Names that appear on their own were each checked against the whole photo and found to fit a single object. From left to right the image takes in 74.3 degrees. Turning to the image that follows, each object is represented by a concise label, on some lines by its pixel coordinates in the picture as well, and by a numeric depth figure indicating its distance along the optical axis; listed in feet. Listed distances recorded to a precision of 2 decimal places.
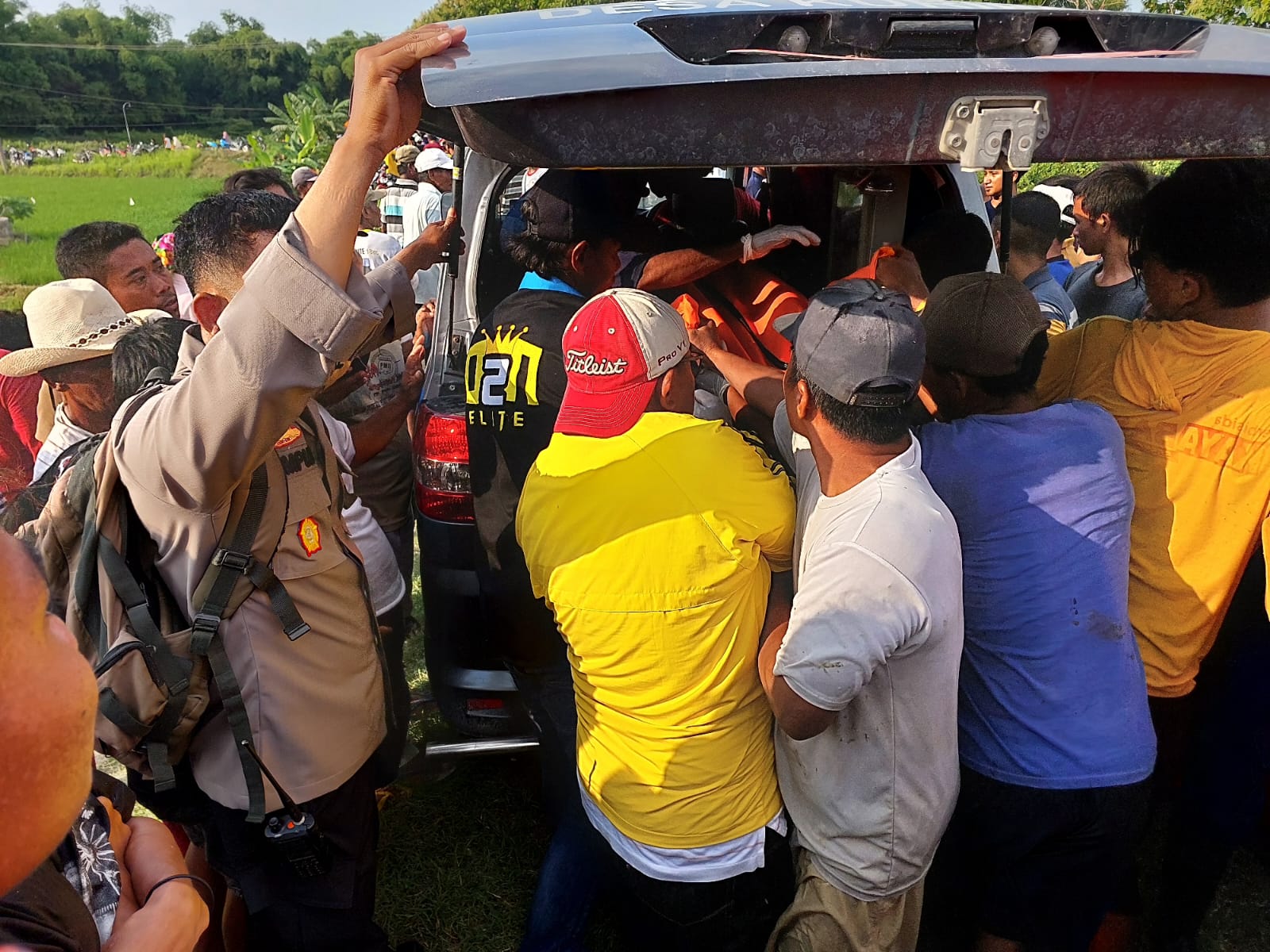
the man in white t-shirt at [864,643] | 5.02
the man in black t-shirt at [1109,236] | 13.55
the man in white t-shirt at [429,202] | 18.04
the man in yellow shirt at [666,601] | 5.47
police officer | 4.18
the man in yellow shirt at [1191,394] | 6.21
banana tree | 75.92
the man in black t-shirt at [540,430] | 7.79
